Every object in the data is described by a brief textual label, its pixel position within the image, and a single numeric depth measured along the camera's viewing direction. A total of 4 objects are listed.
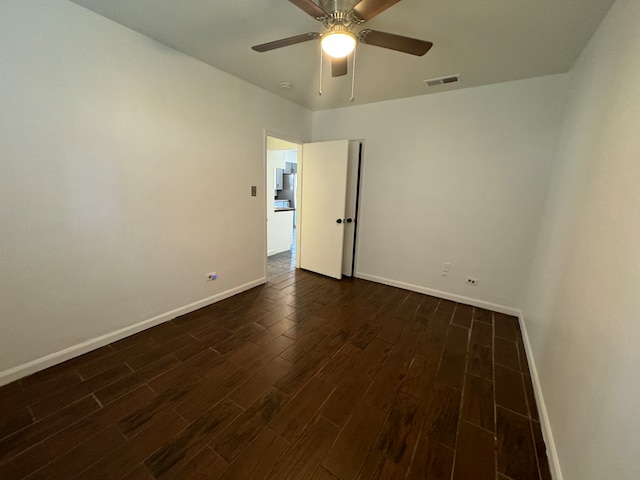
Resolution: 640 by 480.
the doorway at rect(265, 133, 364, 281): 3.70
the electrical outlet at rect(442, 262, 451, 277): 3.22
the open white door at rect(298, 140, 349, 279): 3.67
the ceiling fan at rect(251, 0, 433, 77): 1.31
